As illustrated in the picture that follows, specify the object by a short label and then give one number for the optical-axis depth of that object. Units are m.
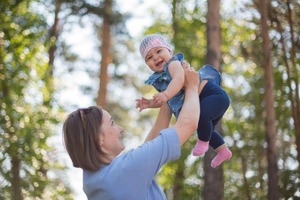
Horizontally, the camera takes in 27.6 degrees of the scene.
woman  2.21
